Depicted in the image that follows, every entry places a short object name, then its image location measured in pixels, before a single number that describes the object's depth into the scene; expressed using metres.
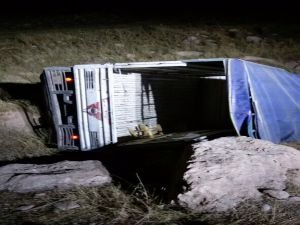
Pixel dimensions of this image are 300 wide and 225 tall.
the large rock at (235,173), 3.45
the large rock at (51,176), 4.23
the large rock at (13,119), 7.25
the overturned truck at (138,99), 5.94
